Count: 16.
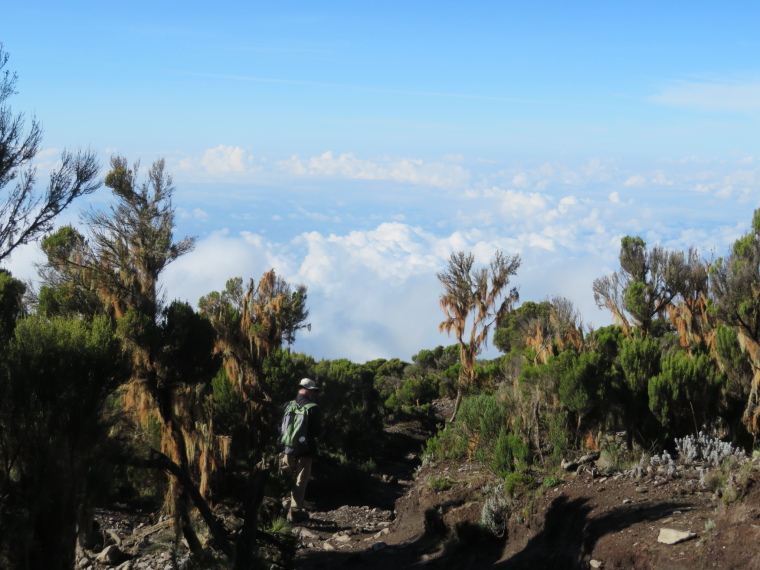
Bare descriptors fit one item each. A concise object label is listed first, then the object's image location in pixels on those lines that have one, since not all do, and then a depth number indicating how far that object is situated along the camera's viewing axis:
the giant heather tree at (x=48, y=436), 6.32
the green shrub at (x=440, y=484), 11.27
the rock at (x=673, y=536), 7.00
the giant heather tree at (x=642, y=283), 23.06
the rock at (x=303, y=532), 10.11
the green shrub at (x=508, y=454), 11.05
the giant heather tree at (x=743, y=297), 12.06
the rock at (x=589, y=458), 10.65
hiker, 9.98
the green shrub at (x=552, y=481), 9.70
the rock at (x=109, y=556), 9.06
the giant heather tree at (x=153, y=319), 10.32
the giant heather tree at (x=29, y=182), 10.30
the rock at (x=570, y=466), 10.41
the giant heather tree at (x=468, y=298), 22.08
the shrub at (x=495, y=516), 9.26
